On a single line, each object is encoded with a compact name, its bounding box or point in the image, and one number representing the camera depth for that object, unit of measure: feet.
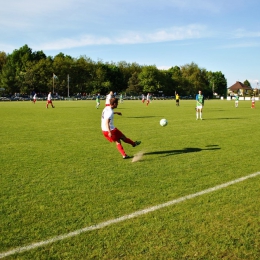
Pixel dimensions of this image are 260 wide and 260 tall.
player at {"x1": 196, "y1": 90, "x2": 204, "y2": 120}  67.05
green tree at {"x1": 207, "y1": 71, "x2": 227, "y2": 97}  454.52
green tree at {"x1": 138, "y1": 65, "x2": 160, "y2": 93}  357.82
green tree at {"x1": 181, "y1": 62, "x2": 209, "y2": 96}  407.85
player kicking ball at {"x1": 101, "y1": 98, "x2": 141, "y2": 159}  26.73
